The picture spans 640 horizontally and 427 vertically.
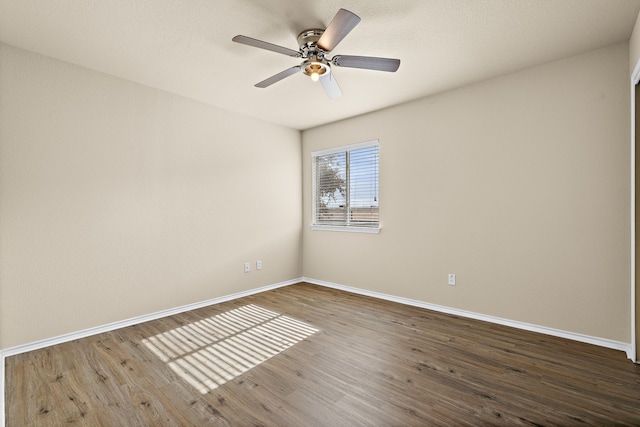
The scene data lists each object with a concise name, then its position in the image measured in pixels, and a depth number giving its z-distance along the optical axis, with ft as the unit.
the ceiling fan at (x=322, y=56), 6.34
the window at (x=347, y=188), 13.75
